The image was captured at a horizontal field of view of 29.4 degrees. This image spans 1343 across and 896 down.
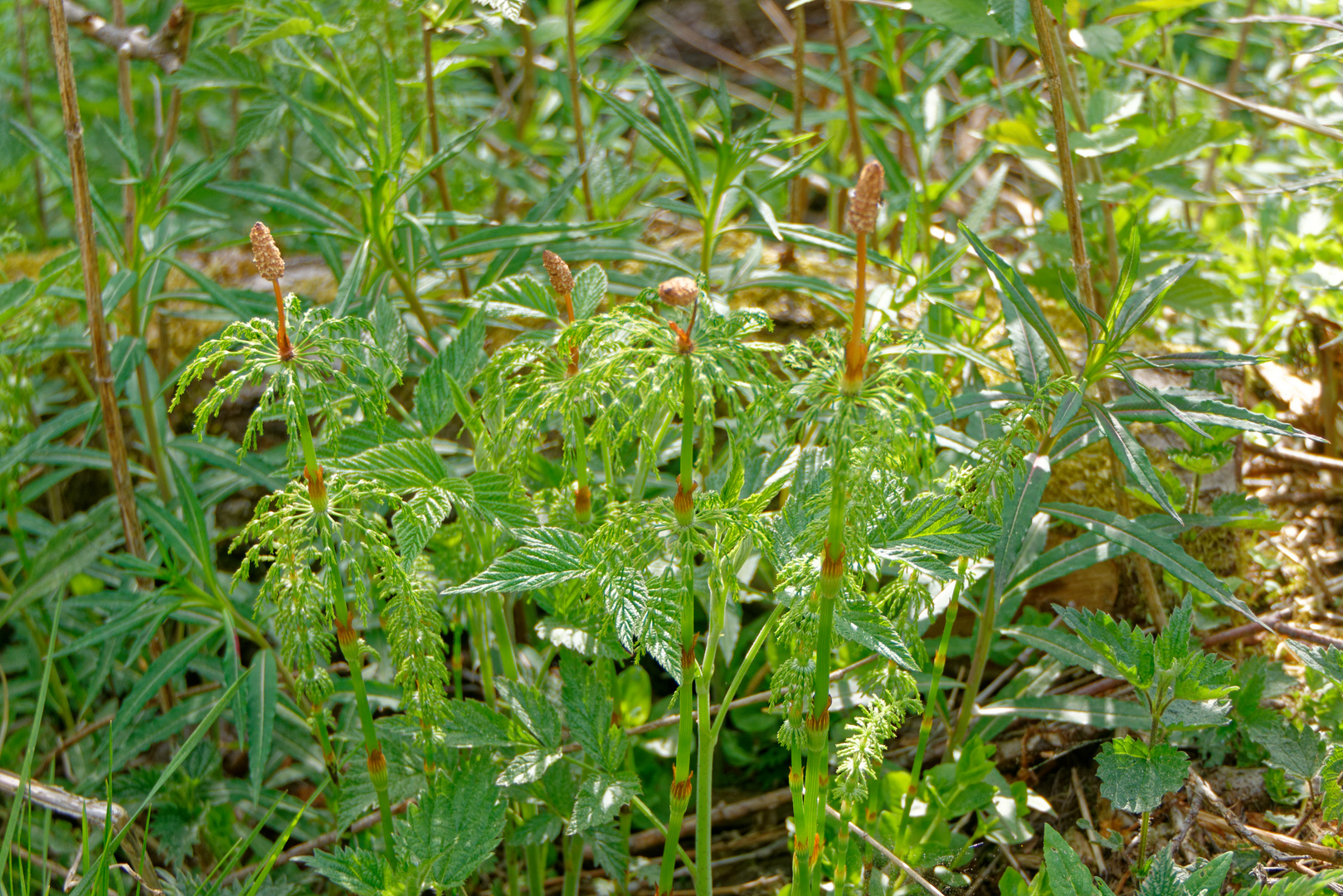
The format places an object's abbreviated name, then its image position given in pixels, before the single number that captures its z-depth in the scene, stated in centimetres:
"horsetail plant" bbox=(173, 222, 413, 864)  100
